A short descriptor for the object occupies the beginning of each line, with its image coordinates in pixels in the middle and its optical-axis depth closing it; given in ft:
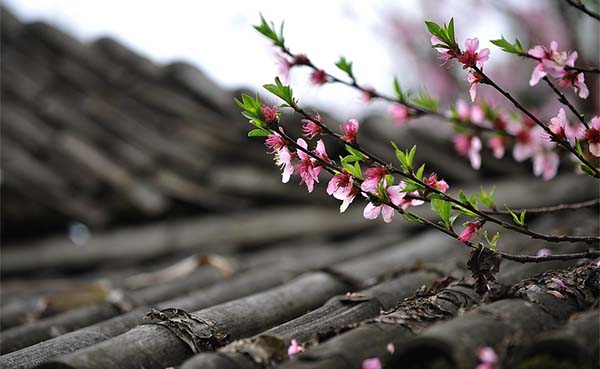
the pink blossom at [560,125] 5.68
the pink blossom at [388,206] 5.66
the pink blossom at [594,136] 5.67
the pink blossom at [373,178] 5.64
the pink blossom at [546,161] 6.65
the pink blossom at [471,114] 6.49
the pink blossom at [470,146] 6.48
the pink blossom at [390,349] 5.42
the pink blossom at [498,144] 6.57
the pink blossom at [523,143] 6.57
